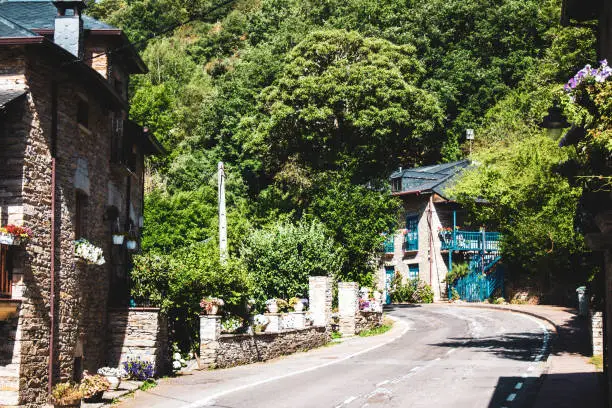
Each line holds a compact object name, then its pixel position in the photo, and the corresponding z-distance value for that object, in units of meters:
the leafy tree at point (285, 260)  30.00
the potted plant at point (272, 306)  27.27
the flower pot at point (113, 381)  17.47
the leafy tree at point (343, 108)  41.78
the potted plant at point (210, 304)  21.69
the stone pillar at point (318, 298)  28.78
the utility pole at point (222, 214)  30.16
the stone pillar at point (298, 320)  26.51
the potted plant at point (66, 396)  14.01
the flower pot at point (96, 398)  15.86
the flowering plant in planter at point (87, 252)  17.53
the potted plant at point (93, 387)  15.71
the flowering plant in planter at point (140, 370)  19.14
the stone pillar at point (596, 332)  20.94
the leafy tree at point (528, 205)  36.72
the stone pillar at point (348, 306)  30.70
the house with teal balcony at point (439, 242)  47.66
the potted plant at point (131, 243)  20.97
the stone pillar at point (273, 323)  24.55
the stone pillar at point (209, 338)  20.89
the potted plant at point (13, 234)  13.98
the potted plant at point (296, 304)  28.00
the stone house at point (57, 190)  14.88
